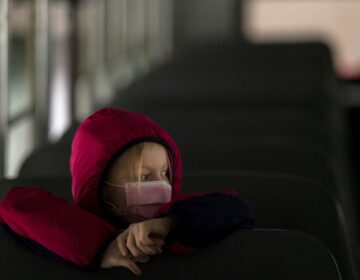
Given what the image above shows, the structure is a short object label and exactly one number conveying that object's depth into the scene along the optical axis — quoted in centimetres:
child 368
